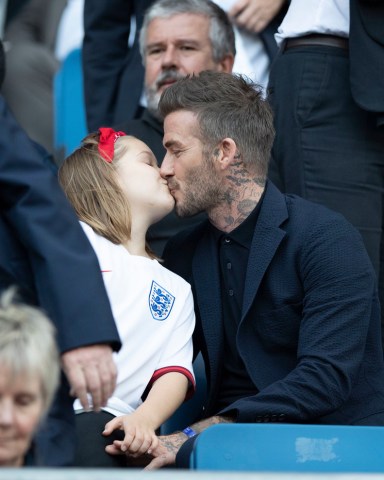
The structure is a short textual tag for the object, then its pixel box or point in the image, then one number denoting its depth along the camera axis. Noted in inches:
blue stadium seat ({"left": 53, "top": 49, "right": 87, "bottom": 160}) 467.4
